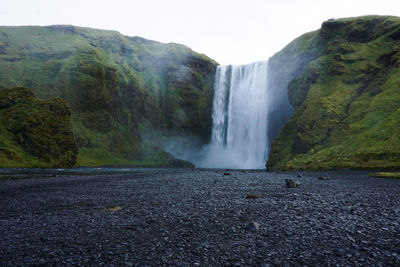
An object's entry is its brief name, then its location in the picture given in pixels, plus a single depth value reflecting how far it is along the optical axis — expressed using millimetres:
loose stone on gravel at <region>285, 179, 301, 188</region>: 15883
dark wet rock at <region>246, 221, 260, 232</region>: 7024
